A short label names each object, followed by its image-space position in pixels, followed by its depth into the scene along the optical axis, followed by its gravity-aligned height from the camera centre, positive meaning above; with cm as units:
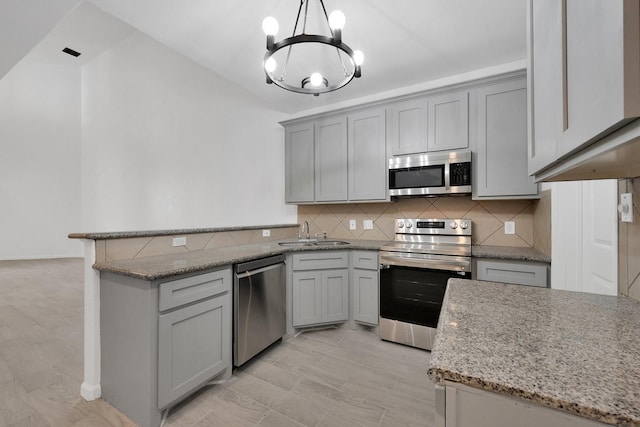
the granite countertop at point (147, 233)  169 -15
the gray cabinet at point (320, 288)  265 -75
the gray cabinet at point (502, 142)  229 +62
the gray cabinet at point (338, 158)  292 +63
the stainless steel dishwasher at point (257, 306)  202 -77
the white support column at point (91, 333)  172 -77
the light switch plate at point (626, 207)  97 +2
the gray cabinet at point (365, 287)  266 -74
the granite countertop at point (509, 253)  201 -32
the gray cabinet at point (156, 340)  151 -76
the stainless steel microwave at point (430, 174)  248 +38
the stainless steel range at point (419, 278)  229 -58
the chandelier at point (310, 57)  150 +112
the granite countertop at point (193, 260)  154 -33
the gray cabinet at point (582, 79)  39 +26
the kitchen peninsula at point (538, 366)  46 -31
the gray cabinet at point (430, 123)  251 +88
